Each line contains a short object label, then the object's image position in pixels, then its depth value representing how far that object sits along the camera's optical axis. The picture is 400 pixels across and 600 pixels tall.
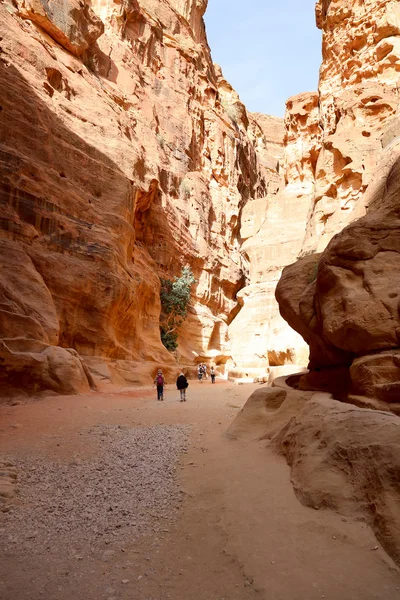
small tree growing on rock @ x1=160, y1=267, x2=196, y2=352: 30.56
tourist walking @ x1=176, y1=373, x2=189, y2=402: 13.53
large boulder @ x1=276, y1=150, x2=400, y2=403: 5.76
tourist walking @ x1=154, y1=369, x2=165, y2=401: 13.87
